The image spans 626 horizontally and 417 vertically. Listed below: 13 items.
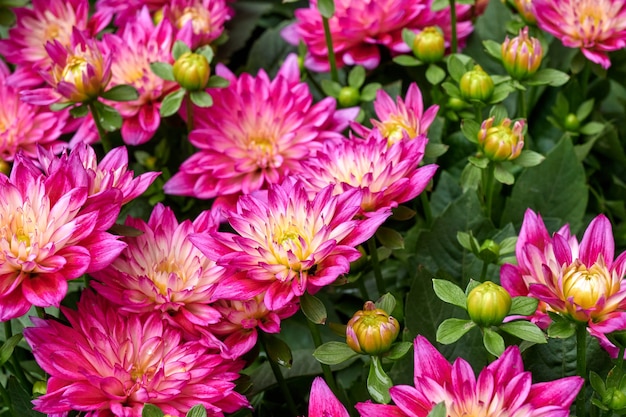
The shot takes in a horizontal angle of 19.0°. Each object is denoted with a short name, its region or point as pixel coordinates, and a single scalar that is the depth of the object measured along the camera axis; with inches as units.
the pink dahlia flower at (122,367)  38.4
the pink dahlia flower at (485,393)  36.9
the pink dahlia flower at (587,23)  46.0
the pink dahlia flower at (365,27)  48.1
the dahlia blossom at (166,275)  39.9
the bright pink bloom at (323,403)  37.8
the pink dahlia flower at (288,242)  38.9
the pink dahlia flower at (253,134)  45.1
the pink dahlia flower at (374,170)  40.7
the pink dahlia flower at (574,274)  38.0
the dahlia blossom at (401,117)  43.9
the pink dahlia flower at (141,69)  45.9
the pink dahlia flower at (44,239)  38.6
